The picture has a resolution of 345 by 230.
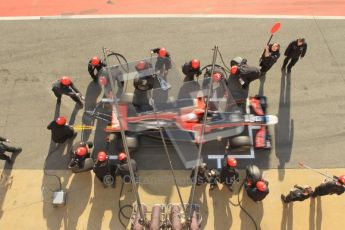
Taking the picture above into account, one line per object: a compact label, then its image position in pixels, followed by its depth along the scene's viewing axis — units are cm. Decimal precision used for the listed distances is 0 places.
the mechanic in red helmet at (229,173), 824
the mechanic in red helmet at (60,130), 875
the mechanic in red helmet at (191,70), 970
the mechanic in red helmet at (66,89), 932
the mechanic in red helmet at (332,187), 805
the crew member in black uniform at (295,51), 977
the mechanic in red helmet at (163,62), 961
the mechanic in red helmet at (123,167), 830
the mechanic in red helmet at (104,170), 828
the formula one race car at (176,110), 873
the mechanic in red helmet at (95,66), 973
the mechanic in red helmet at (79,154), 847
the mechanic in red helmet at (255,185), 804
